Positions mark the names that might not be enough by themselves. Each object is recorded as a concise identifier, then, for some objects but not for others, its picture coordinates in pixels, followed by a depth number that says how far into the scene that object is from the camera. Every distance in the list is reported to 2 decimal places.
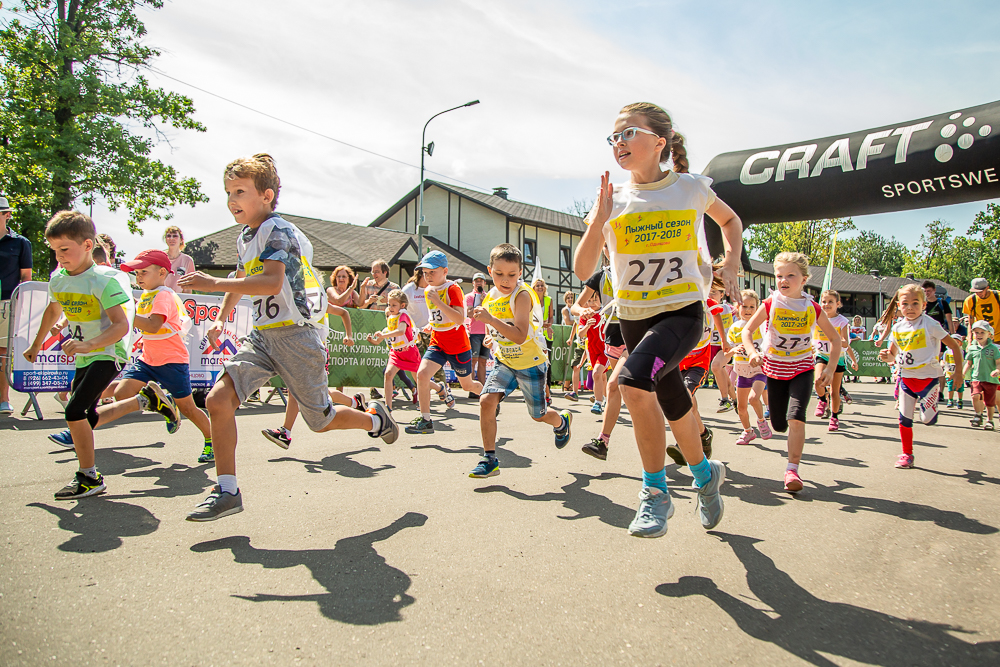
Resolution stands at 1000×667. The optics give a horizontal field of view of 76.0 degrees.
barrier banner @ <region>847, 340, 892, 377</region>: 21.72
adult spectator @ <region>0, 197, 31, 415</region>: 6.92
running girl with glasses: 3.05
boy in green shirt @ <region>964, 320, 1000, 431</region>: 9.30
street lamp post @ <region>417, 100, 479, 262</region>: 23.60
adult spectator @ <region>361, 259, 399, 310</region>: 10.04
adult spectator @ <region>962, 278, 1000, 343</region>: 10.54
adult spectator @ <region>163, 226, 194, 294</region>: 8.25
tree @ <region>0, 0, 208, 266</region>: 21.89
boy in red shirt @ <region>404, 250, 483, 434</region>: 6.29
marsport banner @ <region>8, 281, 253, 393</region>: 7.00
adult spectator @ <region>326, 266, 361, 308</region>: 8.91
